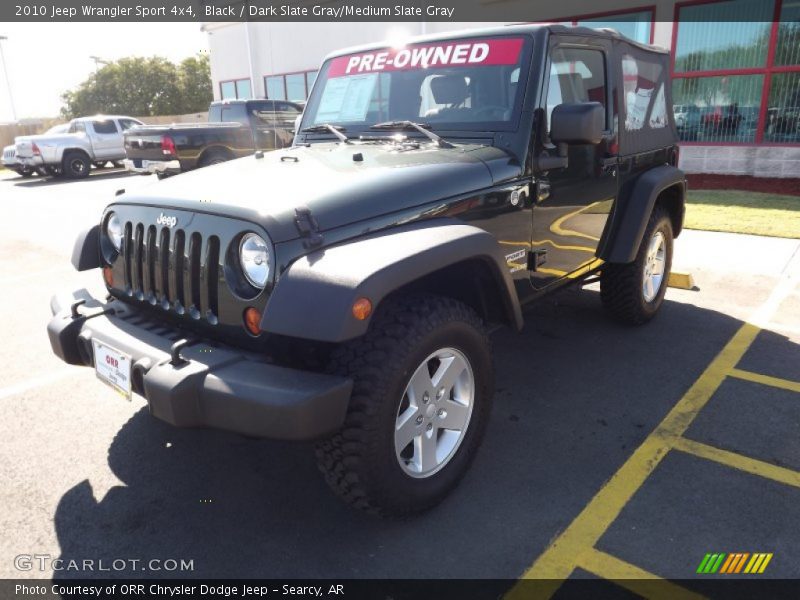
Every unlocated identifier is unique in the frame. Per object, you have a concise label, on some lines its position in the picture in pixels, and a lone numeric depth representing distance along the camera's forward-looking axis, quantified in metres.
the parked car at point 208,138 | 12.62
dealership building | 11.25
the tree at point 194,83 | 50.94
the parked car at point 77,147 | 17.88
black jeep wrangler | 2.19
